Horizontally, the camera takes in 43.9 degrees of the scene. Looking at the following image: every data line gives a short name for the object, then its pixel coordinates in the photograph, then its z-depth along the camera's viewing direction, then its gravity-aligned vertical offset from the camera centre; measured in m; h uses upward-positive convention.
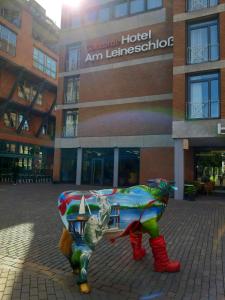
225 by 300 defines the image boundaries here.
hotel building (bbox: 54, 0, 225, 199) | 15.89 +5.50
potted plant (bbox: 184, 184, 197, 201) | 15.28 -1.32
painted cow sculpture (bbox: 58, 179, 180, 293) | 4.02 -0.77
